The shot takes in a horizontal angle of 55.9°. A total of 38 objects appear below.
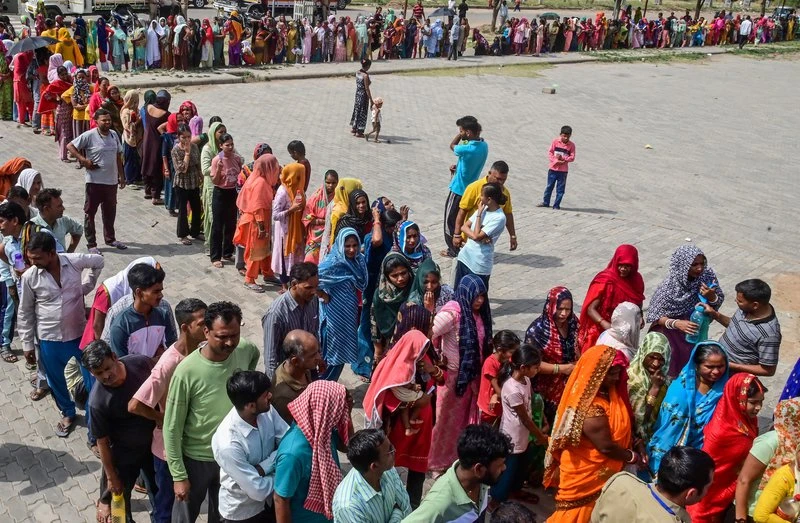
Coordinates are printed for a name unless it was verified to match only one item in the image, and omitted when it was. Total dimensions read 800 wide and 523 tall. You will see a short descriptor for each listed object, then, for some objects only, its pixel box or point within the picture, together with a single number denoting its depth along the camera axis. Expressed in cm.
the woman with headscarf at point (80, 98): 1171
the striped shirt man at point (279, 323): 505
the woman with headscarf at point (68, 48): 1596
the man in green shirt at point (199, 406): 402
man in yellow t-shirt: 793
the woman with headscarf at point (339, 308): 588
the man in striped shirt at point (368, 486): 338
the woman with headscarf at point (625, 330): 526
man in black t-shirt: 409
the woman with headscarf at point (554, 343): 511
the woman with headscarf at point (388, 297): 566
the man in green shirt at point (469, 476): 337
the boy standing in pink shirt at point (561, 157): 1105
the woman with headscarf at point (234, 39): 2073
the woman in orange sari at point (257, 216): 786
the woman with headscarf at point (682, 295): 582
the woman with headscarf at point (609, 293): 584
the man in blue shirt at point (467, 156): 866
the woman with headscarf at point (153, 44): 1925
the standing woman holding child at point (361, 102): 1455
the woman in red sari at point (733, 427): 424
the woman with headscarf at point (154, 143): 1002
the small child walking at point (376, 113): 1469
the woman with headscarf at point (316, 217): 764
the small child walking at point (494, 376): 472
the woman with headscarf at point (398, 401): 438
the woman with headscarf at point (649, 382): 471
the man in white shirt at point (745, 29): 3444
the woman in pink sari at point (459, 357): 511
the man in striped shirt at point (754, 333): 536
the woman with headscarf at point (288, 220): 780
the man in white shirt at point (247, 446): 366
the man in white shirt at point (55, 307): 532
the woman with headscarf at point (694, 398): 453
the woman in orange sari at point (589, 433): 404
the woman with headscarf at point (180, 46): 1938
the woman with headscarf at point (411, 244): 632
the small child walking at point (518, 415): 464
